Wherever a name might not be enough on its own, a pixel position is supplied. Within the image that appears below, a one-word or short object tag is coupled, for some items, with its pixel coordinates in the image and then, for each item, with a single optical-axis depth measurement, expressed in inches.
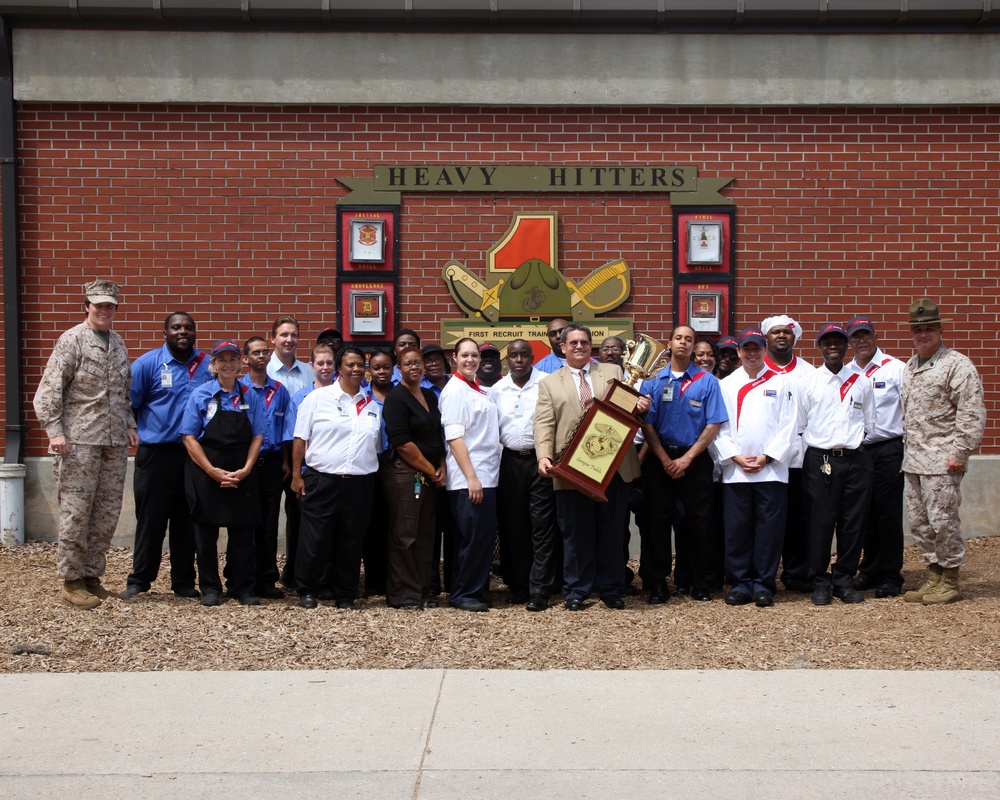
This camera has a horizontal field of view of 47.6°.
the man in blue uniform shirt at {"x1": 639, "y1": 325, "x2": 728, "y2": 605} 319.9
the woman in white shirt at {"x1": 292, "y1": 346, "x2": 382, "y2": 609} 309.4
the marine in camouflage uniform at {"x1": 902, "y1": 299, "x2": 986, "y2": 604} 308.7
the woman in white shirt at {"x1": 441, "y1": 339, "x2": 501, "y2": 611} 311.3
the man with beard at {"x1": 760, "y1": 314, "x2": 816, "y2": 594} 323.9
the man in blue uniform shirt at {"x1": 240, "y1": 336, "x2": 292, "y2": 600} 325.1
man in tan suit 312.2
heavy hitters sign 415.5
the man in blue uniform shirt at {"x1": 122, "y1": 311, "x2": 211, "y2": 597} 317.7
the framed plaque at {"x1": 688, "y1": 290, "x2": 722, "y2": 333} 415.8
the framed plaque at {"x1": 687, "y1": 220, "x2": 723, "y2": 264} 415.5
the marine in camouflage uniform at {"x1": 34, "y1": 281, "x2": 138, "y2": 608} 301.3
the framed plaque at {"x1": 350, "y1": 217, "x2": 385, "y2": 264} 413.7
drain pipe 405.1
